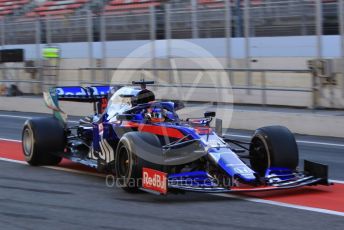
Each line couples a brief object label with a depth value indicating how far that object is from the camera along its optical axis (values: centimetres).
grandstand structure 3337
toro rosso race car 1437
